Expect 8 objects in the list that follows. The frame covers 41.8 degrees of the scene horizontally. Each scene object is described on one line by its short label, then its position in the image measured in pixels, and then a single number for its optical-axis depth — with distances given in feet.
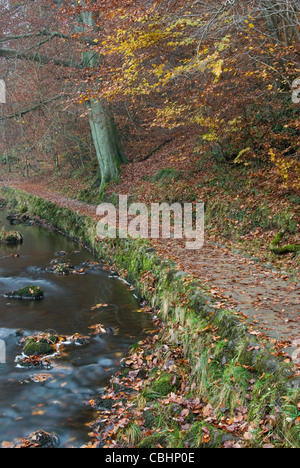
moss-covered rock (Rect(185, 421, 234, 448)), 13.57
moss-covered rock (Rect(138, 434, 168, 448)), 14.65
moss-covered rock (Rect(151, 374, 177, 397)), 18.10
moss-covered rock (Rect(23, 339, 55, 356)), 23.15
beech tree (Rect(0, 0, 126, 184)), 51.47
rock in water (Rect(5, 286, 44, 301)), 32.63
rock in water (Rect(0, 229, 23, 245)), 53.72
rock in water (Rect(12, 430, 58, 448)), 15.81
